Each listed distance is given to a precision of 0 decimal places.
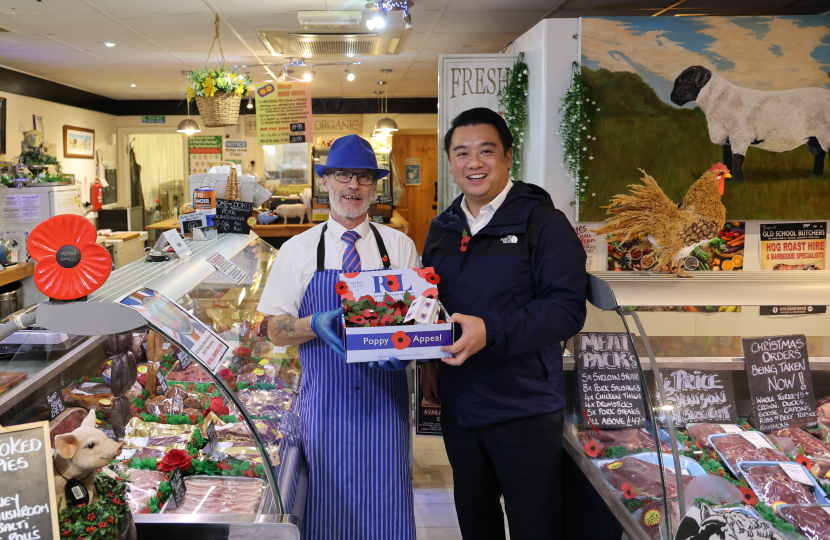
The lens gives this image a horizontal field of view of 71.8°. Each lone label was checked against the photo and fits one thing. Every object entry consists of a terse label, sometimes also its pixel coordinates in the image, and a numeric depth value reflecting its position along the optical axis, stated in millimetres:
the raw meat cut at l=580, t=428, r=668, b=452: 1937
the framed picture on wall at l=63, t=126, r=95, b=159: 10164
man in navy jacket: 1827
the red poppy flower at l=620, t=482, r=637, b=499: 1791
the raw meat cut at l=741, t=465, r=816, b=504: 1824
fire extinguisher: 10828
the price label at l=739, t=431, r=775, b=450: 2027
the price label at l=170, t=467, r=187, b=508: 1657
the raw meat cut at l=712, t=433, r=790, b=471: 1956
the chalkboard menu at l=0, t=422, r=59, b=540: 1108
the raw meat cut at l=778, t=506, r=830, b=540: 1669
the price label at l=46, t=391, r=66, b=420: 1606
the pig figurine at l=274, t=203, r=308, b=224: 8086
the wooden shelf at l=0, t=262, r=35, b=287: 5377
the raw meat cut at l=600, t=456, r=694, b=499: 1686
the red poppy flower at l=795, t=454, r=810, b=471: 1984
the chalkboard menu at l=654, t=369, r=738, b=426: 2121
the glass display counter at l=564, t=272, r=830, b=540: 1710
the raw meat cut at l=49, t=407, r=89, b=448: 1476
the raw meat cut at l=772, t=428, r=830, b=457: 2045
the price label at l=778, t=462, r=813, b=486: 1887
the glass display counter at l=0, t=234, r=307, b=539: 1479
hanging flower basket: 4531
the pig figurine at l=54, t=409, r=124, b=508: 1229
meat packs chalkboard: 2051
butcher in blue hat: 1927
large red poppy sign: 1272
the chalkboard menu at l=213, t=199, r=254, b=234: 3314
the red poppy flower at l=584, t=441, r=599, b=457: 2020
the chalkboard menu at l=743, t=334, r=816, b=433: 2129
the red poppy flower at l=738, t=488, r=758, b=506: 1809
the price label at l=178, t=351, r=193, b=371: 1945
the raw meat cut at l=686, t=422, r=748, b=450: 2064
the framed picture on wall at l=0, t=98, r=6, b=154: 8039
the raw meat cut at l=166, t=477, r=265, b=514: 1608
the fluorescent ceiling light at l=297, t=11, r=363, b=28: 5141
